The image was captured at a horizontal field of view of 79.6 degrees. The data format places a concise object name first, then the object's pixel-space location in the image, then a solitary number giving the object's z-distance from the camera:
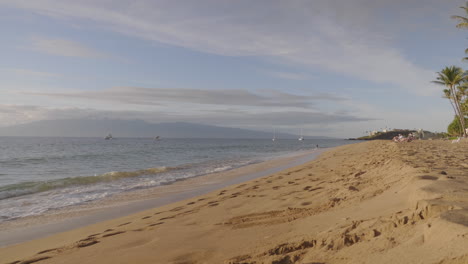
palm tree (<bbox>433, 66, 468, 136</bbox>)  37.19
